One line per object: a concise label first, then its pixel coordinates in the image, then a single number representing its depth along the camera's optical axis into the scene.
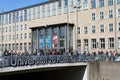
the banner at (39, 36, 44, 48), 37.19
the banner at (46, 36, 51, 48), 36.31
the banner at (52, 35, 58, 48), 35.46
